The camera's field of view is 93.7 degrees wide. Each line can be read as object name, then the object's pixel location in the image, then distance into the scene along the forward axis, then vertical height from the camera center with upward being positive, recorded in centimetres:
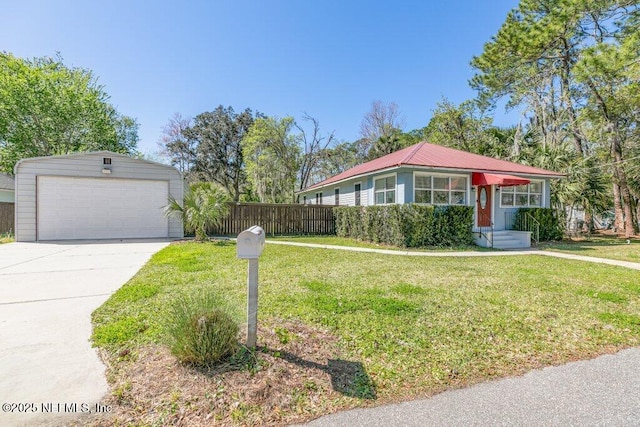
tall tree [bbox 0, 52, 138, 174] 1792 +653
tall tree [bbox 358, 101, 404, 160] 2927 +892
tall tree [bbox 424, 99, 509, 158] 2070 +630
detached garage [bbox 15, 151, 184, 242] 1108 +63
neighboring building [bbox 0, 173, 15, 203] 2070 +168
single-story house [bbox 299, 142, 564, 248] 1095 +116
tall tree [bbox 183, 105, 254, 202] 2936 +738
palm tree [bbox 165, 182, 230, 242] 1036 +23
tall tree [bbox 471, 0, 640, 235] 1135 +724
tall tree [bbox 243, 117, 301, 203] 2680 +522
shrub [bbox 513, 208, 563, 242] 1233 -30
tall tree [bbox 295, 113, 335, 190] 2735 +660
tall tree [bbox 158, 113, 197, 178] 2941 +702
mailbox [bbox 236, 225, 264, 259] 241 -26
